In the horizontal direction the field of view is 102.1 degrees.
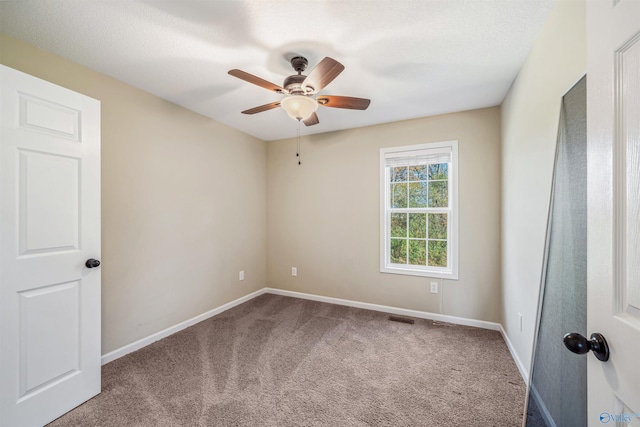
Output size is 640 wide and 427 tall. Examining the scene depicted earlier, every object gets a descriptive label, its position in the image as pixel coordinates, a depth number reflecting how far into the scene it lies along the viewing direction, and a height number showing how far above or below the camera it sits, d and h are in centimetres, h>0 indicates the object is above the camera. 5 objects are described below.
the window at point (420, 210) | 301 +4
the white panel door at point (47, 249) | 142 -23
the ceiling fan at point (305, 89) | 162 +88
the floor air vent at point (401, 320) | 297 -124
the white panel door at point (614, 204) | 59 +3
